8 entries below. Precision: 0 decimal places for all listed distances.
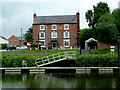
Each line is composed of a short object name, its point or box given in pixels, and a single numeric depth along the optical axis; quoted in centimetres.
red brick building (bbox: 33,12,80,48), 4794
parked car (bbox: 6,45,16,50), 4212
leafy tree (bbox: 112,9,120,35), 3410
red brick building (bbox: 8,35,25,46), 8174
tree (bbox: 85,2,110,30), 4701
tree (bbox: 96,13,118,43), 3269
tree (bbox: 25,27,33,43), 6237
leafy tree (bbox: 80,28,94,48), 4996
